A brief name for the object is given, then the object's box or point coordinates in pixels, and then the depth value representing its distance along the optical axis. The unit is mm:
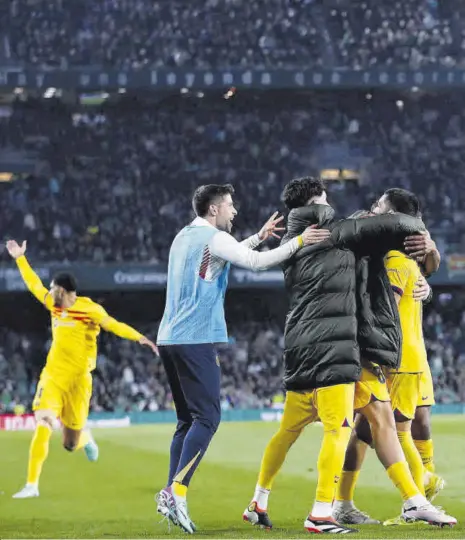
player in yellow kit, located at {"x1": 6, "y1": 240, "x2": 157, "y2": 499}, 24031
